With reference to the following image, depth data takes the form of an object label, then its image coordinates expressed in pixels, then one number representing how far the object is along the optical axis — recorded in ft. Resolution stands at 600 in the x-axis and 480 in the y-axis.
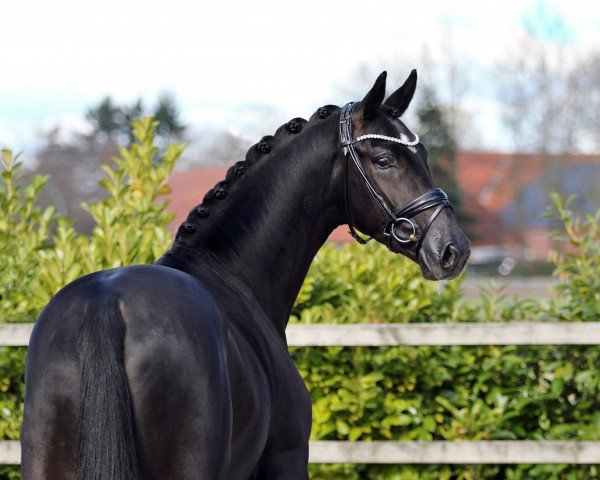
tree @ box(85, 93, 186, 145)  318.97
